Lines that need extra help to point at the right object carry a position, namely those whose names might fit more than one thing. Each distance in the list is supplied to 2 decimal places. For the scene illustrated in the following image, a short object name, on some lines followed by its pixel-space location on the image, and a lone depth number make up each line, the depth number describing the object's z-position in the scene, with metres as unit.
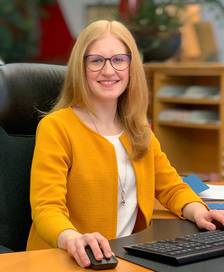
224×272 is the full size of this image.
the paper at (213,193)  2.80
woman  2.39
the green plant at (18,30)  6.13
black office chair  2.77
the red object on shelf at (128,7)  6.01
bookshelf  5.64
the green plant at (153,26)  5.84
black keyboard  1.99
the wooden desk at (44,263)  1.96
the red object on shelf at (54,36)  7.17
